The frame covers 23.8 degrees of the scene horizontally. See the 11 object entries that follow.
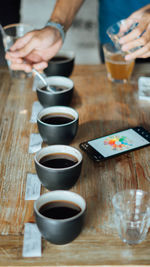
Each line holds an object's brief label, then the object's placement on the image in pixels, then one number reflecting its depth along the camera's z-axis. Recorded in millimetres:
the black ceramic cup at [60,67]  1507
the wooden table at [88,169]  782
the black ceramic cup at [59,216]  736
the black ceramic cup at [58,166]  879
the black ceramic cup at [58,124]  1079
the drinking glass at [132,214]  802
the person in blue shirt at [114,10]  1815
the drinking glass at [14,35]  1595
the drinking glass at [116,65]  1515
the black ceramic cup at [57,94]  1287
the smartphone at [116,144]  1089
